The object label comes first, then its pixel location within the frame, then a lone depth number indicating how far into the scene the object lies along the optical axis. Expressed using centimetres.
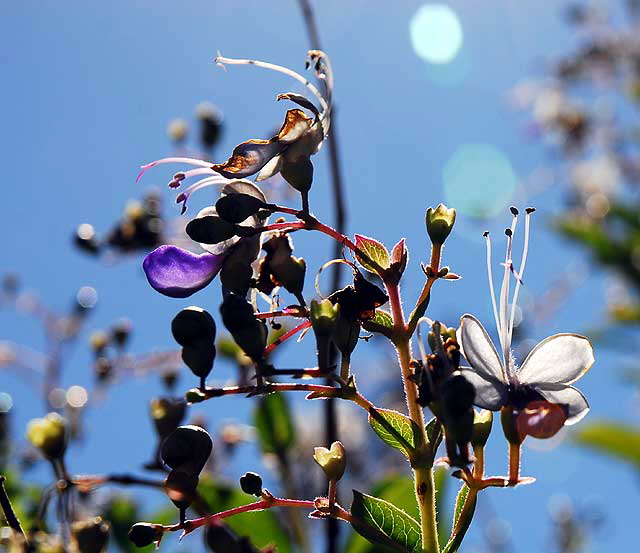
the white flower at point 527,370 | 31
